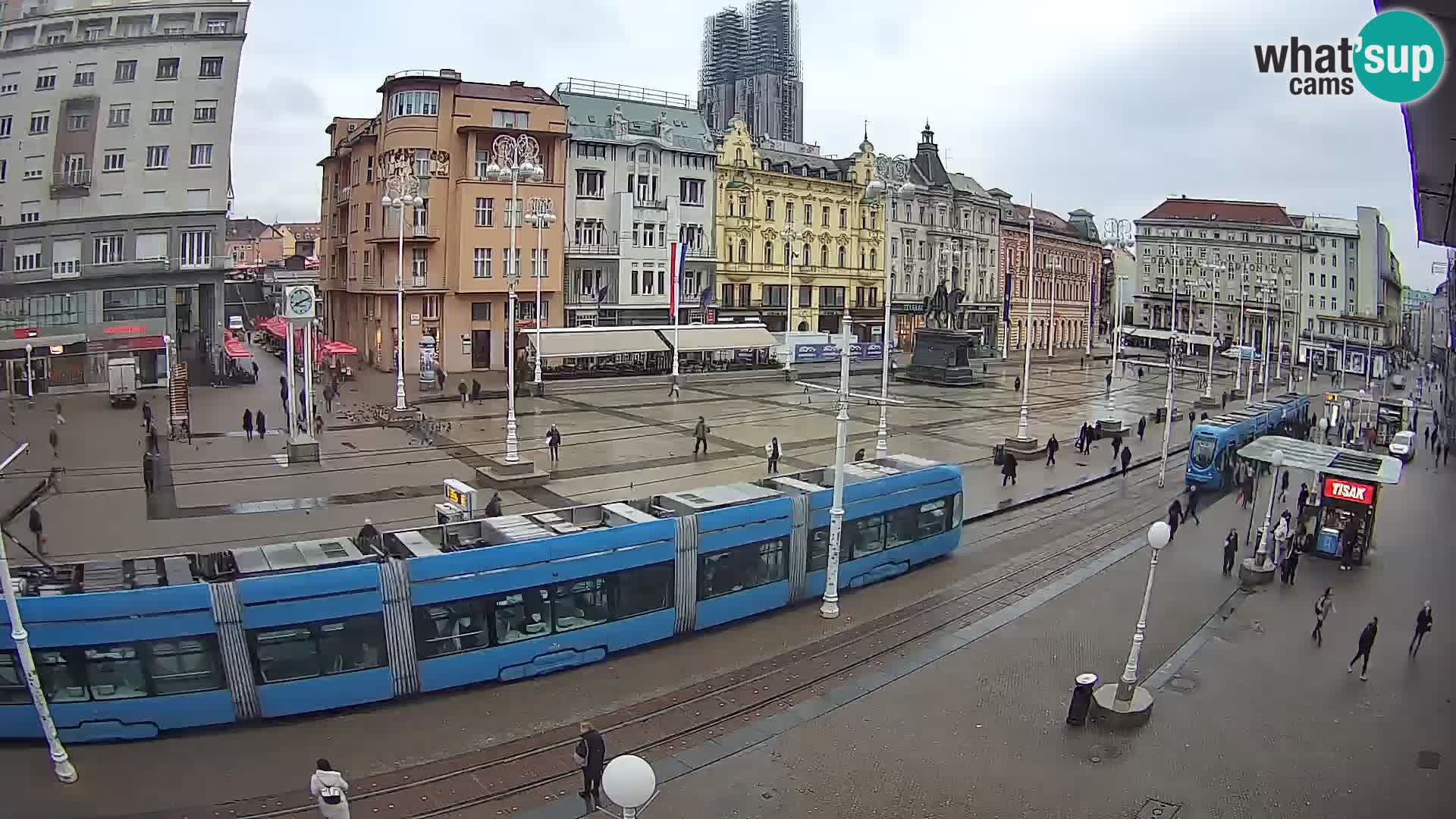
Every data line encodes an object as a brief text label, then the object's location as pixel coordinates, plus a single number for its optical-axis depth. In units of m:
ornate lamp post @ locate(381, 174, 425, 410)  36.98
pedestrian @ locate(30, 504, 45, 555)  21.14
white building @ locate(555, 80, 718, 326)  61.88
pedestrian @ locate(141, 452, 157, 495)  26.16
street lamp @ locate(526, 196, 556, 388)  43.25
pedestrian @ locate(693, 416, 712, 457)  34.16
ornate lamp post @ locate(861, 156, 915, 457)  20.19
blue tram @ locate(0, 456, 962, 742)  12.27
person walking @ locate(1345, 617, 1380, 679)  16.64
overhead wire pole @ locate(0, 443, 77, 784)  11.31
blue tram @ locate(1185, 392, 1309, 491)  33.22
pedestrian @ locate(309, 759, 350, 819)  10.21
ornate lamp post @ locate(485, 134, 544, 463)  27.41
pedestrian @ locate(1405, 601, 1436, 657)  17.72
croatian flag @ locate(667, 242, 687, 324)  51.41
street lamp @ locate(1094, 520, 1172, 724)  14.38
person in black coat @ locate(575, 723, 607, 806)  11.43
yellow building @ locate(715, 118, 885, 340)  71.06
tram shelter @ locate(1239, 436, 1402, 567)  24.02
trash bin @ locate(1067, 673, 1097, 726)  14.13
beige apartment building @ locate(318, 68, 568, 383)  54.78
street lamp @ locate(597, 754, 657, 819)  6.95
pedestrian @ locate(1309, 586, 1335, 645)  18.44
